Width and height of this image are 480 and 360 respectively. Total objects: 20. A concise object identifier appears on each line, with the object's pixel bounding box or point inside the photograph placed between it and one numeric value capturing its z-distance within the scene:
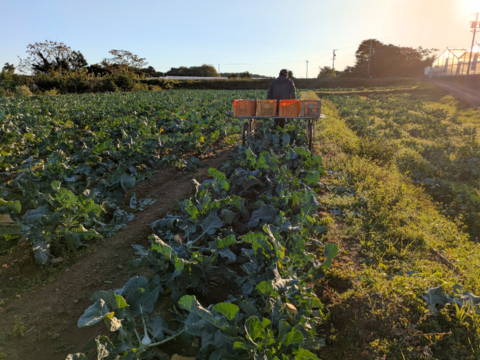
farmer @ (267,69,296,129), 7.84
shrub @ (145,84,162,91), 39.54
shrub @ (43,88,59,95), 26.60
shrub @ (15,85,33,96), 24.36
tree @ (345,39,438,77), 60.03
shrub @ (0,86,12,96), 24.34
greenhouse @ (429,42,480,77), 30.70
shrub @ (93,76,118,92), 33.59
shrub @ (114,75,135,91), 35.34
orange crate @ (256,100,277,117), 7.28
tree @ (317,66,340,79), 66.69
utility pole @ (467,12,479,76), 36.62
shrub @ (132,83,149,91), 36.69
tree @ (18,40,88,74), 39.44
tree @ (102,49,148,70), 50.63
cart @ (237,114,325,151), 7.38
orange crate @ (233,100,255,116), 7.30
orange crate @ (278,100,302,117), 7.09
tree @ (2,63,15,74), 29.34
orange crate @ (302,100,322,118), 6.96
